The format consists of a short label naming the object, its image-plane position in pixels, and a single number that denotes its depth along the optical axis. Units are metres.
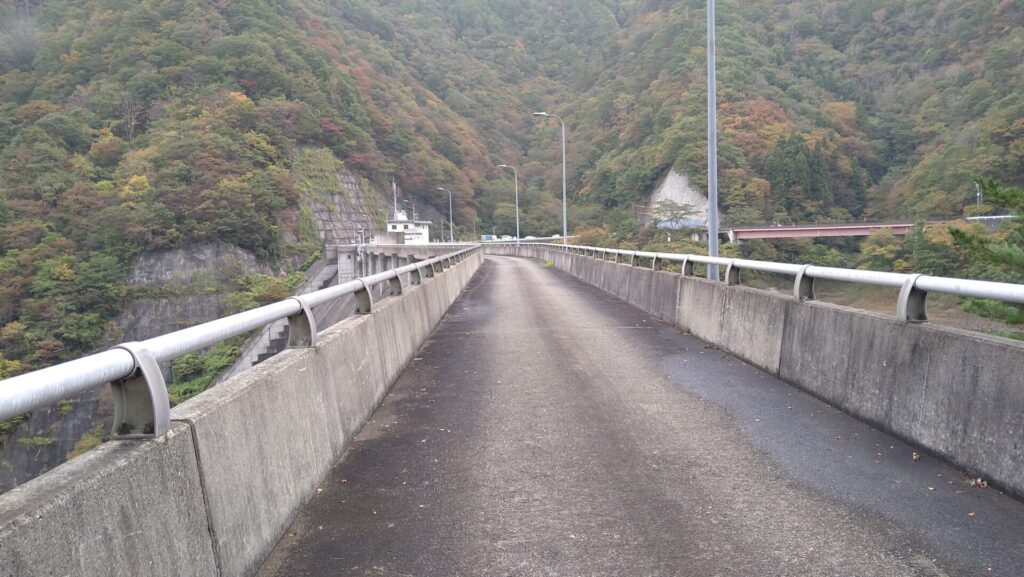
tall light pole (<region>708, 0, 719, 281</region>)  14.31
